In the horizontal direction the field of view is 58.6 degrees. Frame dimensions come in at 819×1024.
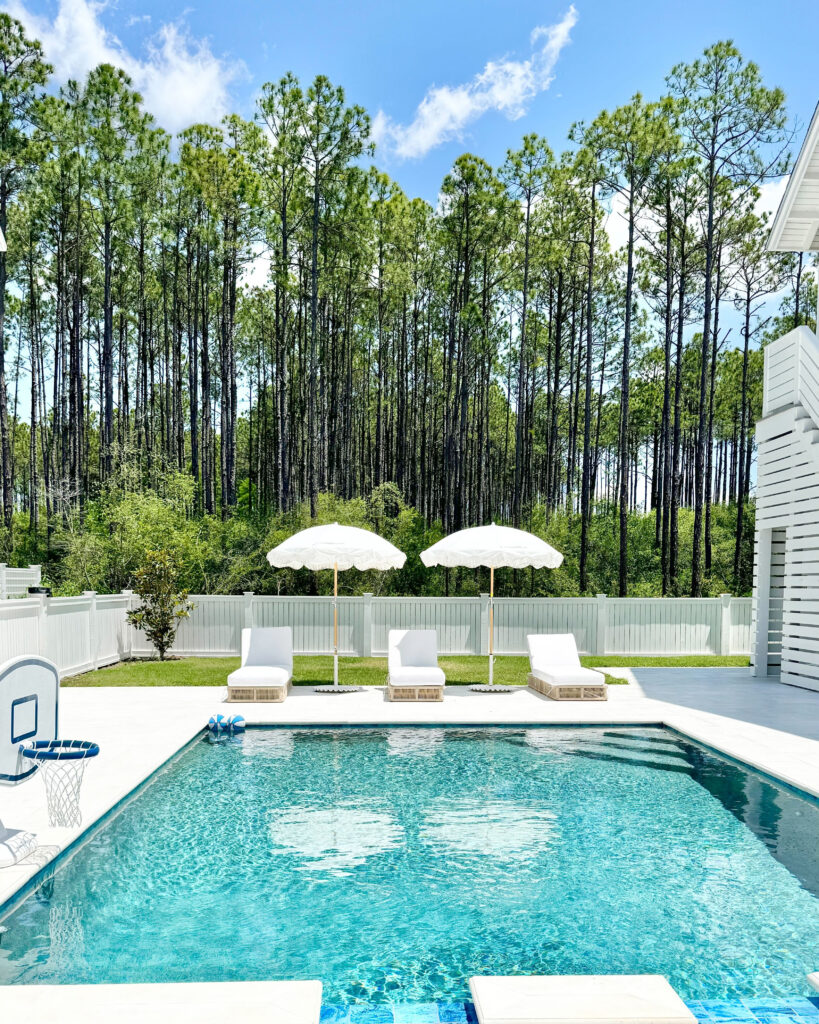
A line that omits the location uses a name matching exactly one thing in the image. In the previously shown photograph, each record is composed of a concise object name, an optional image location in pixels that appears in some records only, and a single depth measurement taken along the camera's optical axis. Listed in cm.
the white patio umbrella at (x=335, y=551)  984
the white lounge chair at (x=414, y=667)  971
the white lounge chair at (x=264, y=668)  951
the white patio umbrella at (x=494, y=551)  1019
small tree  1294
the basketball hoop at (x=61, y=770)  441
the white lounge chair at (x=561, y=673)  979
